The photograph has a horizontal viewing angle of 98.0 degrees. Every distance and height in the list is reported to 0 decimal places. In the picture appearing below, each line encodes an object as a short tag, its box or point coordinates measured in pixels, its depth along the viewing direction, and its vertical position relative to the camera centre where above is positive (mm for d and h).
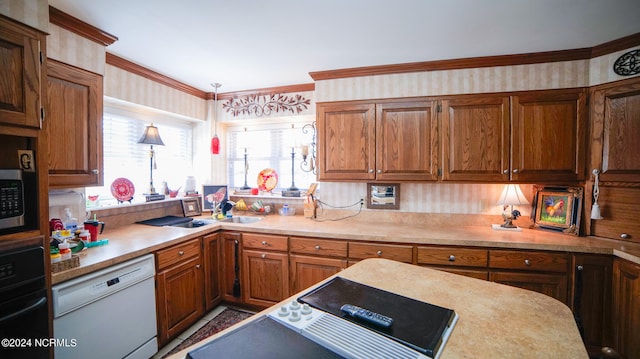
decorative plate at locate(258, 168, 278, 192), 3420 -73
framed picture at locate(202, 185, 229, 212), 3230 -238
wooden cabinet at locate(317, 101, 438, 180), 2541 +322
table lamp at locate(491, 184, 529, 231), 2463 -237
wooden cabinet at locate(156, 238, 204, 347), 2100 -940
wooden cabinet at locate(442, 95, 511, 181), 2387 +321
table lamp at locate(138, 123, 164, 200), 2803 +335
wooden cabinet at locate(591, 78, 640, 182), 2041 +334
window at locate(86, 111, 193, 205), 2641 +208
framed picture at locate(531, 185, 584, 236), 2316 -285
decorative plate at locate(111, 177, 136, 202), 2560 -147
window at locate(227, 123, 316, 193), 3404 +278
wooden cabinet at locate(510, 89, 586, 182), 2266 +327
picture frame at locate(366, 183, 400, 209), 2859 -219
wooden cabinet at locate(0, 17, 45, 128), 1251 +464
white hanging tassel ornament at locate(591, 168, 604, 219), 2149 -173
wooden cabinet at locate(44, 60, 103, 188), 1787 +324
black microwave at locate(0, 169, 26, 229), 1260 -121
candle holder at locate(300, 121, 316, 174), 3293 +252
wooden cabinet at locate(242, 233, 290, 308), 2586 -901
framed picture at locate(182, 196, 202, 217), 3092 -369
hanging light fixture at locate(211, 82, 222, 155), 3341 +561
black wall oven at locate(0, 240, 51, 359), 1206 -604
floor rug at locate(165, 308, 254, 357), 2251 -1352
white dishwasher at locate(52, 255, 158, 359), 1508 -854
